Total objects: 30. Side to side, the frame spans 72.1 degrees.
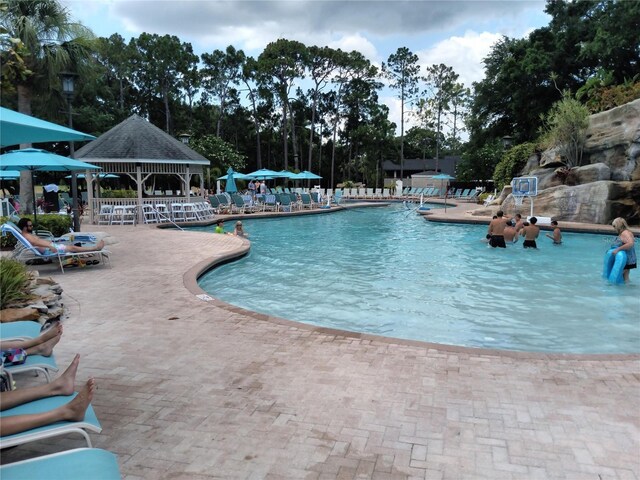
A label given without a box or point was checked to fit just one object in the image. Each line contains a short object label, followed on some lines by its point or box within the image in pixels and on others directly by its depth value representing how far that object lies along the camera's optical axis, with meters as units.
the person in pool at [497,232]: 13.22
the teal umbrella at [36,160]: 9.21
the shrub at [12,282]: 5.02
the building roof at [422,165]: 57.78
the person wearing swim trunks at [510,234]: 13.77
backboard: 18.03
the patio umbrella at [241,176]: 27.03
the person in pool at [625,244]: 8.45
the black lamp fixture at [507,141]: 23.05
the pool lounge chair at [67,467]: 1.90
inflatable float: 8.96
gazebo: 17.84
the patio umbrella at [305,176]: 29.06
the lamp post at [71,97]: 11.84
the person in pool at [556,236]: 13.95
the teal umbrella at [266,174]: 26.89
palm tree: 15.91
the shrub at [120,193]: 24.27
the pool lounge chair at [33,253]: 7.89
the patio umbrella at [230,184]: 24.12
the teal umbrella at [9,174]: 17.70
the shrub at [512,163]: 25.25
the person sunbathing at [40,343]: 3.30
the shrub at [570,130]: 20.33
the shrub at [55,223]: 11.24
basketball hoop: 19.53
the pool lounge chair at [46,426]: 2.23
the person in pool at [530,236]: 13.09
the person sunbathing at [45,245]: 8.05
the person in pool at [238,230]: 14.62
